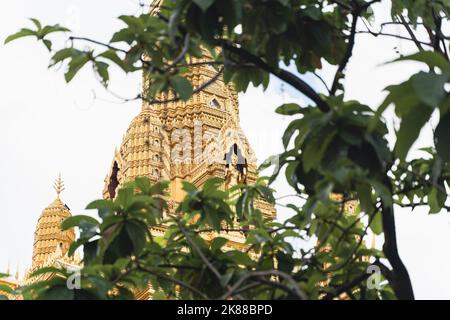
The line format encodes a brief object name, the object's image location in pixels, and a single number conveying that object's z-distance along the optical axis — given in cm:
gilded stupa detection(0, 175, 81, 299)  2809
